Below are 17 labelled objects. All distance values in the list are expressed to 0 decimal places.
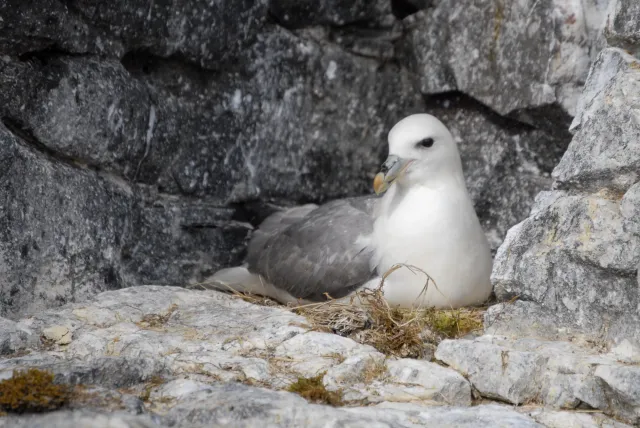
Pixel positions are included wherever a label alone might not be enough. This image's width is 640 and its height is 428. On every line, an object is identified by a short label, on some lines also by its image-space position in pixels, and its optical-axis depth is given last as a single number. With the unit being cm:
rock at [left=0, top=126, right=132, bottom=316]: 945
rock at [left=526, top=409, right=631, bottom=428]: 754
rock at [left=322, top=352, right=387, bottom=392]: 802
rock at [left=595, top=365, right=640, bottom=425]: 755
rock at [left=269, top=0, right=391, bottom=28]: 1187
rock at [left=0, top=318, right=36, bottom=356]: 837
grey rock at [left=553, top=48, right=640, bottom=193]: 839
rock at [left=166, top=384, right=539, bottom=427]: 695
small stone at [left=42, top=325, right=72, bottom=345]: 872
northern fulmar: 1034
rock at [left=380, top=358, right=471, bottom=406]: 793
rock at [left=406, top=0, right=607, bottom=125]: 1109
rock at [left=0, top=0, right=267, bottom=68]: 949
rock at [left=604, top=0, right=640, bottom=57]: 865
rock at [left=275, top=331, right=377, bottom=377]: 832
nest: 892
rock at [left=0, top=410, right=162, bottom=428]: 652
